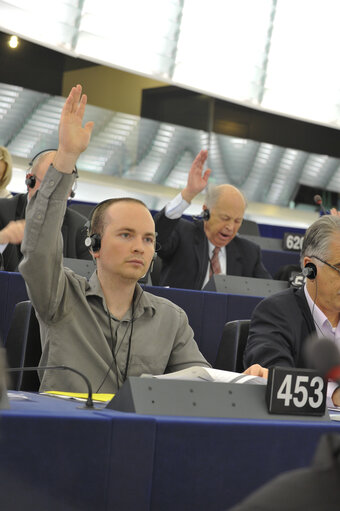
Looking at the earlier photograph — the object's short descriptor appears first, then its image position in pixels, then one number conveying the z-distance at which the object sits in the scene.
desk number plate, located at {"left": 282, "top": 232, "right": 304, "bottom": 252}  5.73
